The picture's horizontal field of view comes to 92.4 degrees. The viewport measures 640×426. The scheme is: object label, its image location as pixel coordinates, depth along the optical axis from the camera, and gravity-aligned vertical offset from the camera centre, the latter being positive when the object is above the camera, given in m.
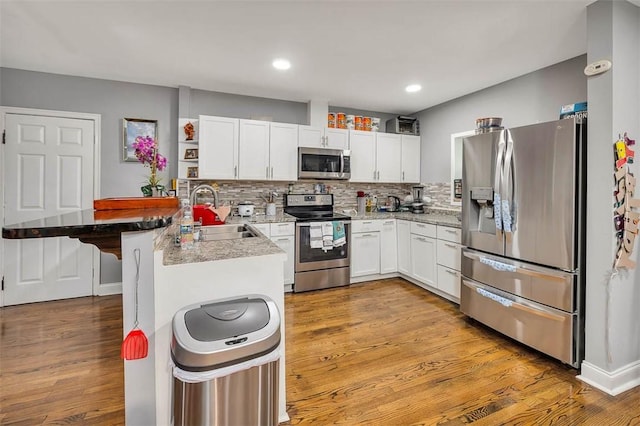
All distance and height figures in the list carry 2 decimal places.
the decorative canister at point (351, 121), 4.37 +1.32
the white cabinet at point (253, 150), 3.75 +0.78
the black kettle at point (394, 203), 4.80 +0.17
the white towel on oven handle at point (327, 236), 3.78 -0.28
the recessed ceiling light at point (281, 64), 2.94 +1.46
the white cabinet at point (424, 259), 3.59 -0.55
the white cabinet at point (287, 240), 3.62 -0.33
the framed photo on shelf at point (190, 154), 3.70 +0.71
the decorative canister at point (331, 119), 4.31 +1.33
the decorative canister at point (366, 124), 4.48 +1.32
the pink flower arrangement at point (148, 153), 2.09 +0.41
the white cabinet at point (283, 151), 3.89 +0.79
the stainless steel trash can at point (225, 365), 1.11 -0.57
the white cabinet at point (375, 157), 4.34 +0.83
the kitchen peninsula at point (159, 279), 1.24 -0.31
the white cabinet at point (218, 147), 3.58 +0.77
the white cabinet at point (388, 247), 4.15 -0.45
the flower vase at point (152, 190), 2.22 +0.17
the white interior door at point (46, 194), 3.25 +0.19
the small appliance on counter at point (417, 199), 4.55 +0.23
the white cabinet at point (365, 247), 4.01 -0.44
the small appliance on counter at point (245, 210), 3.78 +0.04
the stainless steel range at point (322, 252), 3.71 -0.48
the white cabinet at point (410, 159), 4.65 +0.85
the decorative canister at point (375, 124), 4.54 +1.33
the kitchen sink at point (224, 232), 2.33 -0.15
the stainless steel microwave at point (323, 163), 3.99 +0.67
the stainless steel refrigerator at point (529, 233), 2.08 -0.14
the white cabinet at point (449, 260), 3.25 -0.50
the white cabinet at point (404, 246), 4.00 -0.43
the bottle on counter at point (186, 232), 1.64 -0.10
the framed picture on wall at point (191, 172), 3.71 +0.49
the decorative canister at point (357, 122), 4.41 +1.32
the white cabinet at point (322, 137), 4.04 +1.03
